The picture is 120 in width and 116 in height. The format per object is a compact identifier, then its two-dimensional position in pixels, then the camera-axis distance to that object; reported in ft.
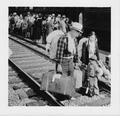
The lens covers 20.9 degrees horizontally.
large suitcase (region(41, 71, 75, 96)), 18.02
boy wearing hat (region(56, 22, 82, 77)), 17.58
